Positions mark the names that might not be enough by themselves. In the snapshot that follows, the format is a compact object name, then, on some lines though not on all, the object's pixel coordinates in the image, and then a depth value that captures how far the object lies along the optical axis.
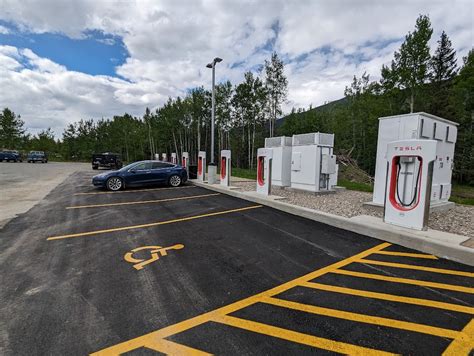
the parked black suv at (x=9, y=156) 36.84
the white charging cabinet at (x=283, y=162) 11.97
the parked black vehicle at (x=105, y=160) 25.17
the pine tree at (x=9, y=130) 46.38
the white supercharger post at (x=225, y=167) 12.17
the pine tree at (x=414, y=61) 21.81
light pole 13.38
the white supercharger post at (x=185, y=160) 15.96
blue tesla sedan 11.27
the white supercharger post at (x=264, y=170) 9.55
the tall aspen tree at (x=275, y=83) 28.73
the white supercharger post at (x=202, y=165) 14.42
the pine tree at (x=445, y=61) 28.41
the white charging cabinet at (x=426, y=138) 6.80
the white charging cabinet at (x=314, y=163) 10.20
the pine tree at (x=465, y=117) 26.06
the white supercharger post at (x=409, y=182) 5.17
